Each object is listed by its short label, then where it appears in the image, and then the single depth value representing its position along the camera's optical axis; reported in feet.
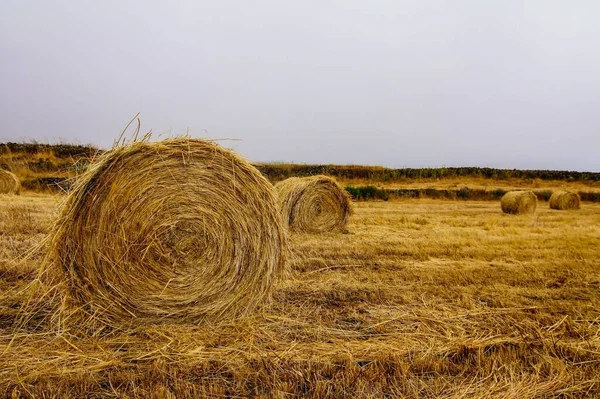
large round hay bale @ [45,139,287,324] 13.02
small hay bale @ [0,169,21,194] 55.88
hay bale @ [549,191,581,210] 60.90
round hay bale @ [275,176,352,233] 34.19
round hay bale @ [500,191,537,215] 52.44
